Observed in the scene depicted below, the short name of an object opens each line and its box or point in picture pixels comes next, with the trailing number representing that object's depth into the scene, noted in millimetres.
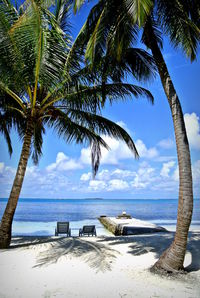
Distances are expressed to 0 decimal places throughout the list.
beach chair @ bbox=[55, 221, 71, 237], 10891
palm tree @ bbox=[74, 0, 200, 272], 4676
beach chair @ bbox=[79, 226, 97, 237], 11031
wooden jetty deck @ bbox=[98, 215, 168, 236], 10930
